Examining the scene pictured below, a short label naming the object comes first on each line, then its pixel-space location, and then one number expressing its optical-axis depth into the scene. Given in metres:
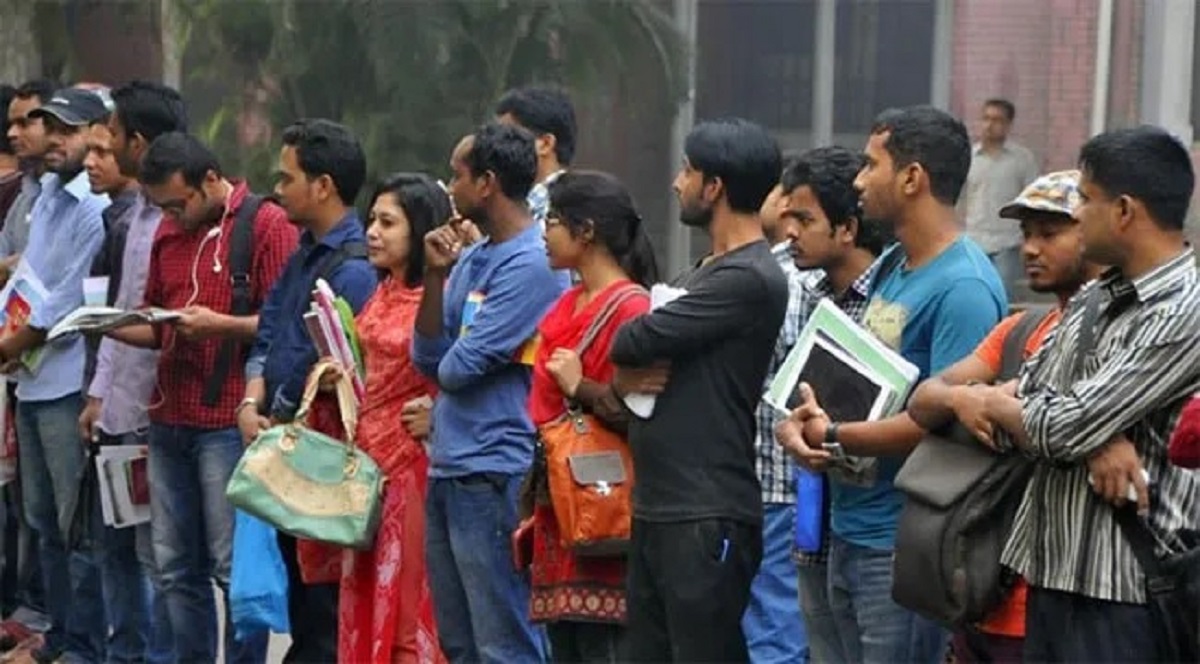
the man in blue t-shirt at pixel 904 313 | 11.55
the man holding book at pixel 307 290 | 15.08
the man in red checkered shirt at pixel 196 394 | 15.73
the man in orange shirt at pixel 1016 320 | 10.49
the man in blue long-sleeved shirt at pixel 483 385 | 13.82
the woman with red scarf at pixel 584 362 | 12.65
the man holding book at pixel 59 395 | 17.52
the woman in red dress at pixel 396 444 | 14.54
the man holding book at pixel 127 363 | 16.42
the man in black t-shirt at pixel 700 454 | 12.07
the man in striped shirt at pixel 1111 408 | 9.47
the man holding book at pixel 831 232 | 12.88
